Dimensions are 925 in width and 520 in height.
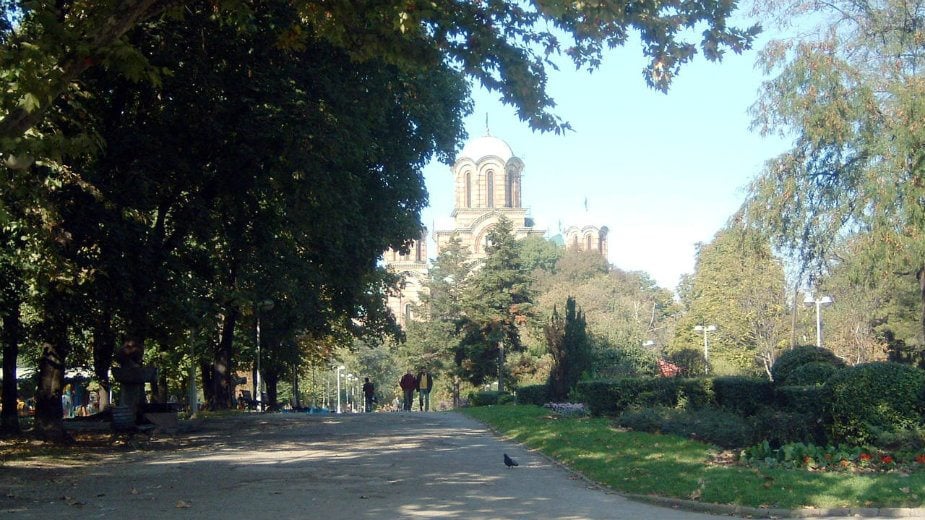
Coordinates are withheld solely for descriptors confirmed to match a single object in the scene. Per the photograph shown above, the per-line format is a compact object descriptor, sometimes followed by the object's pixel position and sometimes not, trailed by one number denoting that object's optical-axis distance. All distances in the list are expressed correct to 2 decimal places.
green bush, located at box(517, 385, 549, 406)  33.38
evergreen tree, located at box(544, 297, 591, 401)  31.94
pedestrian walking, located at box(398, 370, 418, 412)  38.62
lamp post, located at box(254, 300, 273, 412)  28.76
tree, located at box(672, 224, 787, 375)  43.81
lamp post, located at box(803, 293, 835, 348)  32.15
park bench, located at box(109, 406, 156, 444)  21.30
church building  108.75
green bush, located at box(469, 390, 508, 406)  38.97
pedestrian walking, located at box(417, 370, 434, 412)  38.06
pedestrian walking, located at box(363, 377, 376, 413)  45.19
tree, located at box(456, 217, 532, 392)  53.38
